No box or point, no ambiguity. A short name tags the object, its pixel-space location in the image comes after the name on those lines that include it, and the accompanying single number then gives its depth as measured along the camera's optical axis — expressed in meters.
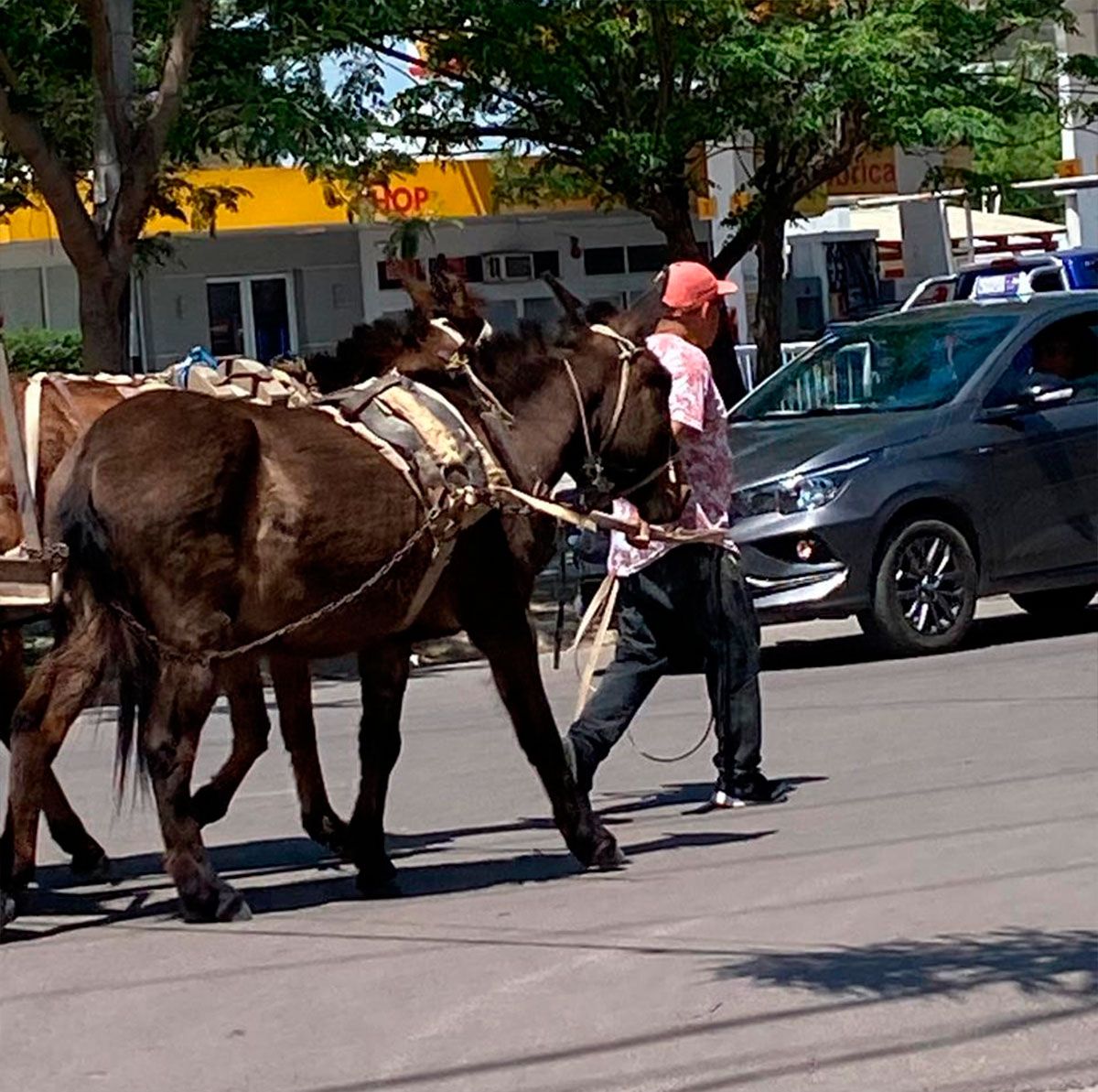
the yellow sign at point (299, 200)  28.09
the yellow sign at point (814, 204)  25.78
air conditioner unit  32.28
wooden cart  8.00
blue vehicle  28.98
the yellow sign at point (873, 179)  30.12
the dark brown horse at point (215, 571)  7.88
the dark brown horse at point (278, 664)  8.55
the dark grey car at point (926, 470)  13.91
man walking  9.70
